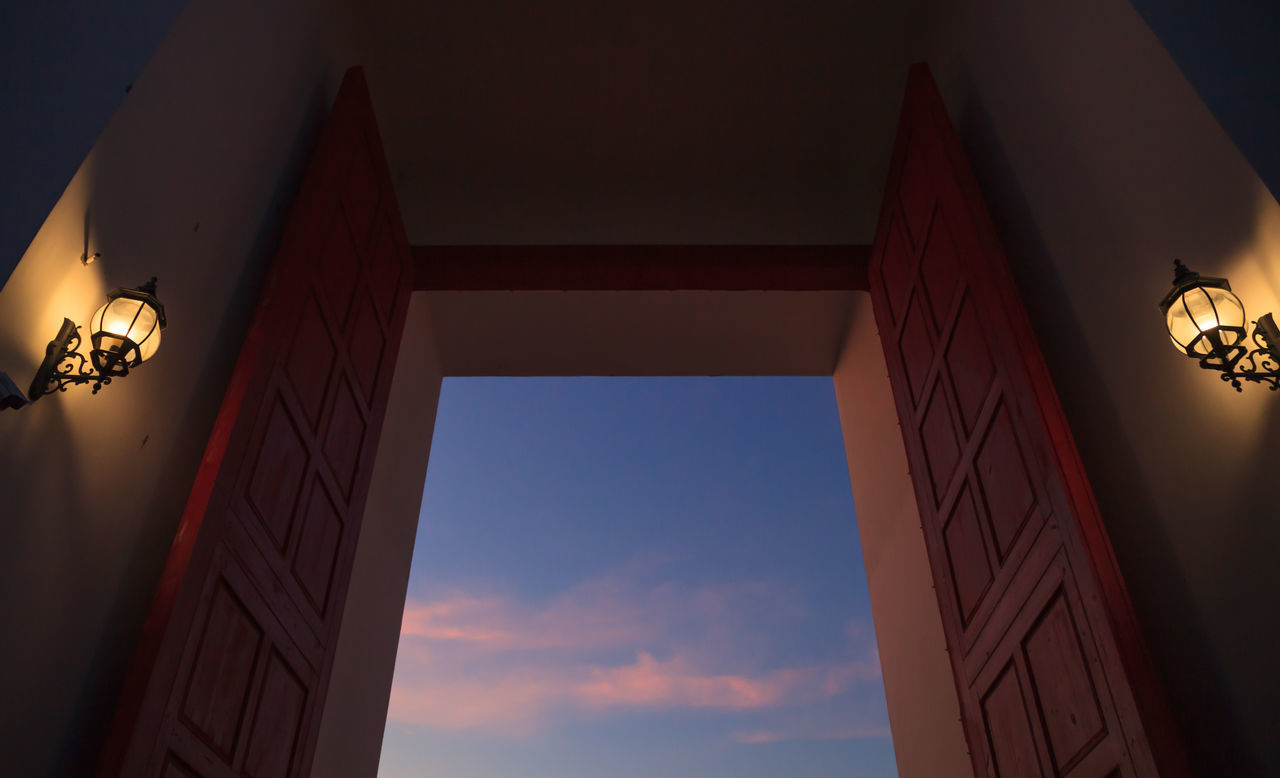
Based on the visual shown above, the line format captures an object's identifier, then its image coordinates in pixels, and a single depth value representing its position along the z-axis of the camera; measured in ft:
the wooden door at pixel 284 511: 6.67
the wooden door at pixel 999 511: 6.69
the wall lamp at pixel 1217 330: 5.57
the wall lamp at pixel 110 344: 5.74
